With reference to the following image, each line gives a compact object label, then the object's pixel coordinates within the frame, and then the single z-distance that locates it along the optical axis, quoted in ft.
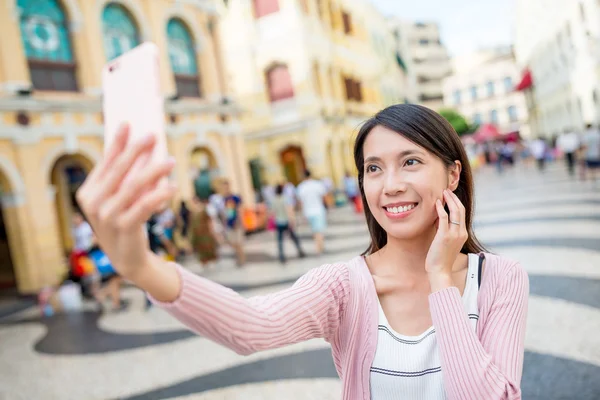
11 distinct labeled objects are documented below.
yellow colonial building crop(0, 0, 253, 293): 35.47
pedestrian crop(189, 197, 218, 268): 31.63
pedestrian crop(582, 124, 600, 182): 40.29
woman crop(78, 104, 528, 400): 4.30
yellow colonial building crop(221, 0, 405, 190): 70.13
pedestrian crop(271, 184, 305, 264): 31.40
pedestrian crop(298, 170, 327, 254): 31.71
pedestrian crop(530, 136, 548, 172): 70.13
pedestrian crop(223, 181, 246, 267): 32.78
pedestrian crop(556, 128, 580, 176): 52.95
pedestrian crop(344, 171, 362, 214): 52.90
